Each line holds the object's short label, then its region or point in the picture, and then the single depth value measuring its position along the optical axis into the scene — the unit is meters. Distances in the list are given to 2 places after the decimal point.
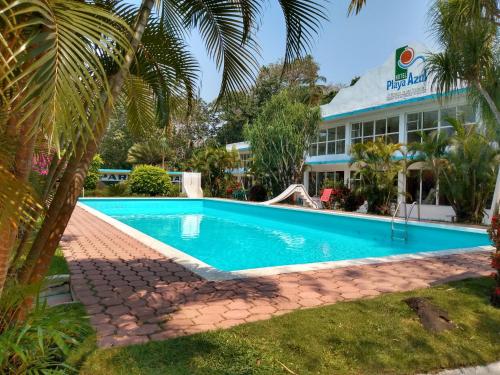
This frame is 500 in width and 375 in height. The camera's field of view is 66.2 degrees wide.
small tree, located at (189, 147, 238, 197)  24.45
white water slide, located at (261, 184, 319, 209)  18.75
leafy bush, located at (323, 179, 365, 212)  16.47
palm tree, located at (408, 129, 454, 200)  12.61
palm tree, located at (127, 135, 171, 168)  37.62
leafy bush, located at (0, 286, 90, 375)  2.23
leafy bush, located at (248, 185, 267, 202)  21.98
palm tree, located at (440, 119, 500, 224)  11.85
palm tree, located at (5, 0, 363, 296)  1.37
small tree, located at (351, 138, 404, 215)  14.66
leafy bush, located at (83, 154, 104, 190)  22.88
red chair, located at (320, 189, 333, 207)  17.89
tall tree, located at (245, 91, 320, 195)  20.61
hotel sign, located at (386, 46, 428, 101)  17.06
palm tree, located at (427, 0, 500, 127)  7.70
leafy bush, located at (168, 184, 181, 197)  25.30
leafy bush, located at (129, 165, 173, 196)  23.89
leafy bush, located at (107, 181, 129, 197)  24.27
